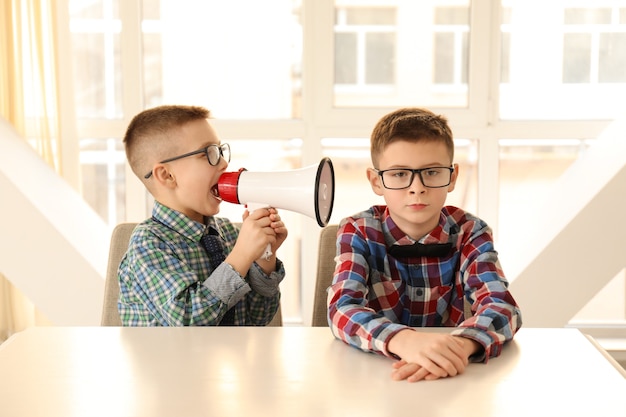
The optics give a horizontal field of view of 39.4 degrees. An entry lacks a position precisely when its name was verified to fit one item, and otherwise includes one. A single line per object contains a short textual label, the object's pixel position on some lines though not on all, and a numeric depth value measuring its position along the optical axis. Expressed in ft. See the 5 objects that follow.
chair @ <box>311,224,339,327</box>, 7.38
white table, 4.45
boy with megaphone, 6.61
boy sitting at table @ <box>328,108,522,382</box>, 6.44
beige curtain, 11.88
